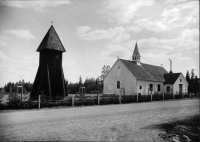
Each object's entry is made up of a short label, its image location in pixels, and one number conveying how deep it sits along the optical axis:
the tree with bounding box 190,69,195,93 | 62.58
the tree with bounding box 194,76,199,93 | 44.74
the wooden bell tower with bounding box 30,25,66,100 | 21.30
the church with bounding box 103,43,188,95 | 34.62
